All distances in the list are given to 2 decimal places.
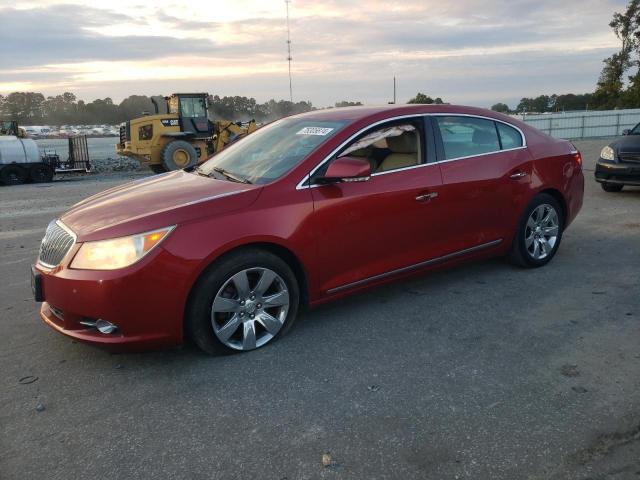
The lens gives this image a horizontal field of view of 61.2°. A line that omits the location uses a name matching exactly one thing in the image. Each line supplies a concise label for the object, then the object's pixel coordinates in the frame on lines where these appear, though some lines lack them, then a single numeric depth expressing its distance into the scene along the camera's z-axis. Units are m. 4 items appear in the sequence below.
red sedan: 3.24
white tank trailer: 17.77
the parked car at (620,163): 8.79
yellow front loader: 18.41
